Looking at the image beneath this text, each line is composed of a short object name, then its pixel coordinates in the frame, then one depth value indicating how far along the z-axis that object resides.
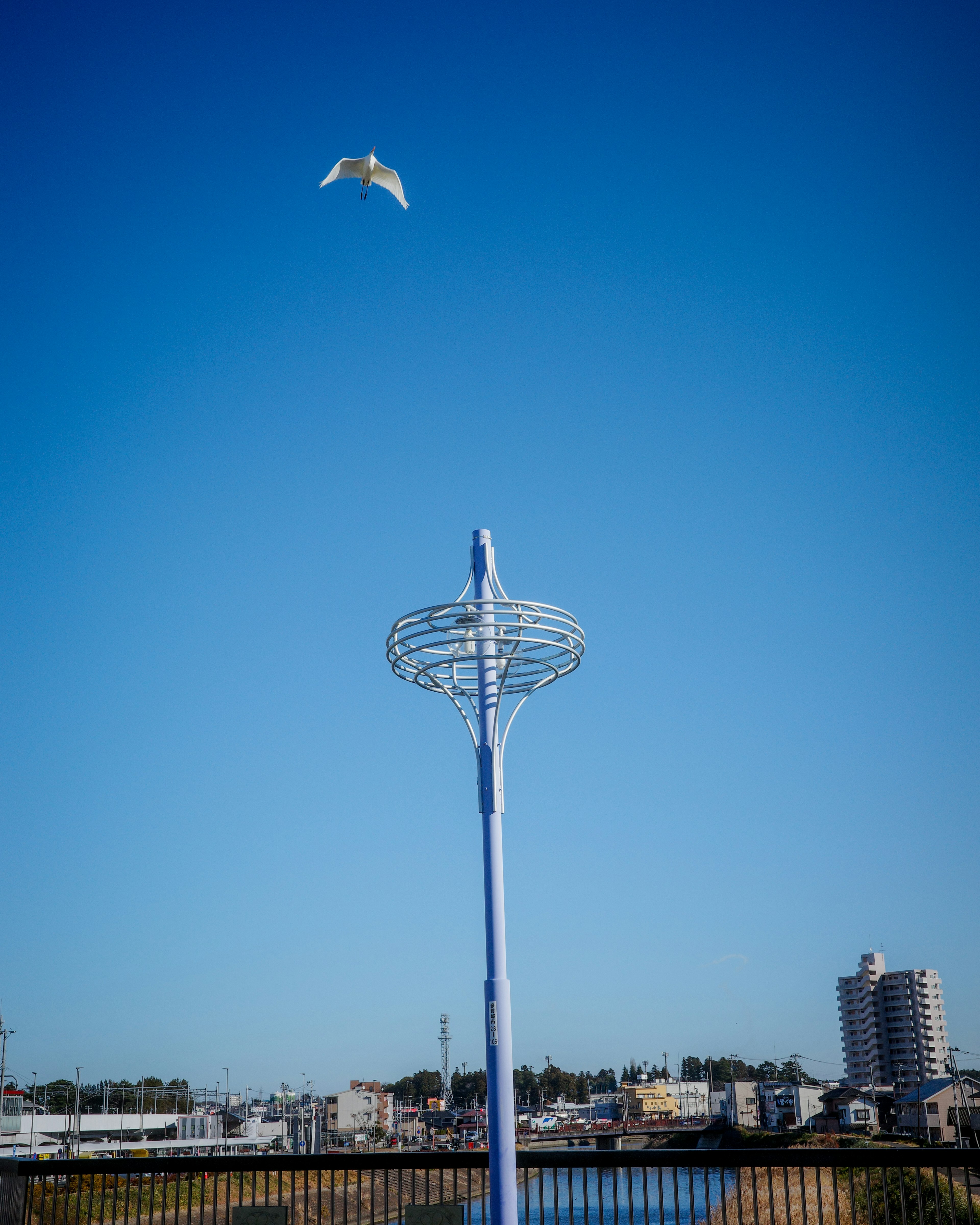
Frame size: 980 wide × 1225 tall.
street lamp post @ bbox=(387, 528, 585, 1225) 7.12
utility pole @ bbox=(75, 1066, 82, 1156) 39.50
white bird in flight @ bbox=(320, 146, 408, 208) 11.41
